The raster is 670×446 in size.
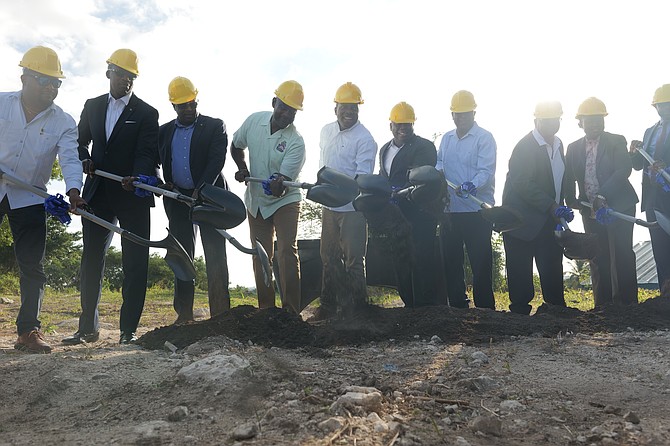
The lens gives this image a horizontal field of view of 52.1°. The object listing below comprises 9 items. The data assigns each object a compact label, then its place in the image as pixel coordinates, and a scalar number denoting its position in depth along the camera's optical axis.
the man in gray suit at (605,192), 6.38
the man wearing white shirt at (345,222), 5.68
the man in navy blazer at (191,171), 5.50
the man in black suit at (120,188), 5.12
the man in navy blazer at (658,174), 6.30
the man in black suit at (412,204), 6.08
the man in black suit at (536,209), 6.18
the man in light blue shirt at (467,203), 6.23
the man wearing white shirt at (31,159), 4.80
